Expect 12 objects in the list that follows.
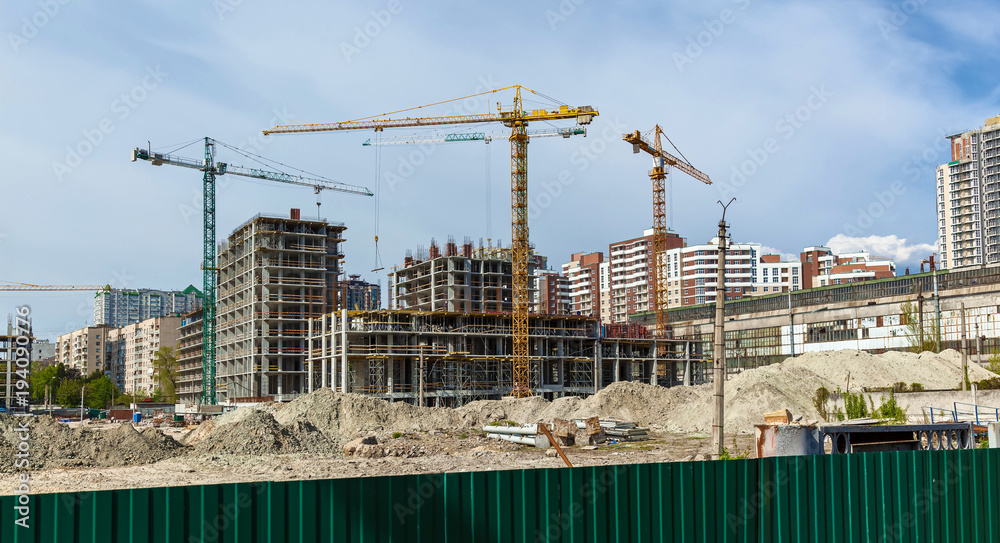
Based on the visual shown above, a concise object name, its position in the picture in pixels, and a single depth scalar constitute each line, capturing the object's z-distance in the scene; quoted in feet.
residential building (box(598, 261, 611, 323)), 573.33
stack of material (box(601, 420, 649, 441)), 130.41
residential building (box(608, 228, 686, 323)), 526.57
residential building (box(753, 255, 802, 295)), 502.83
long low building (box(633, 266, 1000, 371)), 271.28
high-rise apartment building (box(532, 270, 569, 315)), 575.38
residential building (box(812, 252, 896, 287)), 466.70
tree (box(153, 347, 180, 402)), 417.90
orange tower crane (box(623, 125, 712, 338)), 346.54
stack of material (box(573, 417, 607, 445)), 126.11
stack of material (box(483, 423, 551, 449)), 122.78
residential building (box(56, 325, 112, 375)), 589.73
